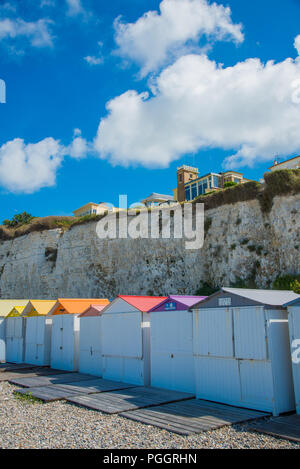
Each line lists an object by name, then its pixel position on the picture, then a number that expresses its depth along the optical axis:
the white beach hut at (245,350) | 9.34
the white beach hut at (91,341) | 16.64
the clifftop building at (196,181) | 67.62
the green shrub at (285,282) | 25.43
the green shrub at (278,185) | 28.73
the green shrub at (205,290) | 31.55
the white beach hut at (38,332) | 20.70
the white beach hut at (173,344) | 12.08
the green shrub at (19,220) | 55.86
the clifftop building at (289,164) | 52.55
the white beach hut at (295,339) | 8.97
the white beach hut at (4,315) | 24.12
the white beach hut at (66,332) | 18.34
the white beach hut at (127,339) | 13.80
